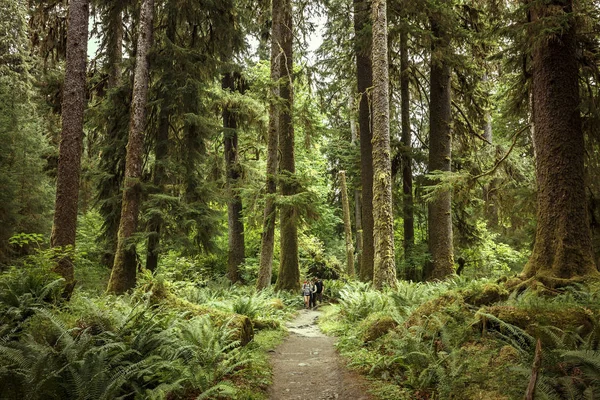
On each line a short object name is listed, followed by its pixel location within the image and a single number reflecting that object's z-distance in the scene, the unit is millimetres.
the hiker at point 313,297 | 17484
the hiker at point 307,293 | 17141
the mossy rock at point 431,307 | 6672
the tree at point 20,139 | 16516
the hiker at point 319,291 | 18686
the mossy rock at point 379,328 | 7598
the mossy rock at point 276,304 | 12669
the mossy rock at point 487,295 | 6652
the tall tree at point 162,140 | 12391
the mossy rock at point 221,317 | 7438
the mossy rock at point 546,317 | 4852
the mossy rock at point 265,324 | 10250
